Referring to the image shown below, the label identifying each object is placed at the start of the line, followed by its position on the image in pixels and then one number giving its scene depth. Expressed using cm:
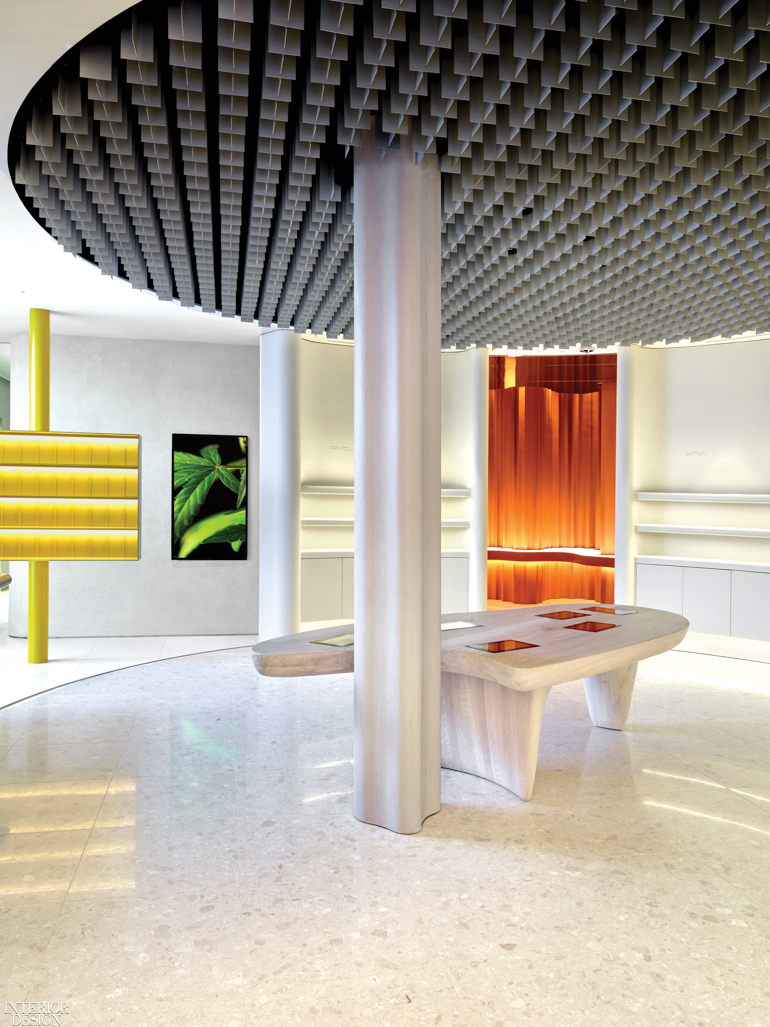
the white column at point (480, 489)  830
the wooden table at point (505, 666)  335
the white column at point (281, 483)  742
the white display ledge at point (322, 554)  782
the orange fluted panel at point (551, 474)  954
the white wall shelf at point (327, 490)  789
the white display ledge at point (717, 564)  711
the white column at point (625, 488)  794
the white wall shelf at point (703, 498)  745
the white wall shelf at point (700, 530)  736
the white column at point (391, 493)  324
